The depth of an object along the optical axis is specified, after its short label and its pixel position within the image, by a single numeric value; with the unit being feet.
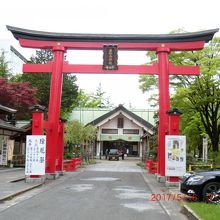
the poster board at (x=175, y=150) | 41.28
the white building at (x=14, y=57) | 159.46
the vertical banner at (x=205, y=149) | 69.31
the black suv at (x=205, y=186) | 26.74
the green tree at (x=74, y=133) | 90.21
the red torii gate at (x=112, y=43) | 47.59
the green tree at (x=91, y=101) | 173.22
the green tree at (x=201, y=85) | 61.86
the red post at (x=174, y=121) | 42.13
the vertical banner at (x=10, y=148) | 70.13
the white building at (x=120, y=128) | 123.79
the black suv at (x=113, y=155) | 116.89
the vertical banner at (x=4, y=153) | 67.47
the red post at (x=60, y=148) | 51.99
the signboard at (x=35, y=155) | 41.09
